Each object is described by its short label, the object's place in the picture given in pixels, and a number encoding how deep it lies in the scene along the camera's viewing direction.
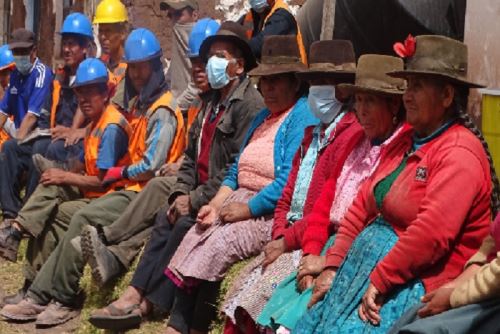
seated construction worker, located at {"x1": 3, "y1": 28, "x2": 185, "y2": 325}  12.03
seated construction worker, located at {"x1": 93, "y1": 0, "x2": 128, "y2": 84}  15.45
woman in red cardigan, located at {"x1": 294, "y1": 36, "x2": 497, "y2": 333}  6.72
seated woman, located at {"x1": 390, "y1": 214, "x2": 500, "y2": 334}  5.89
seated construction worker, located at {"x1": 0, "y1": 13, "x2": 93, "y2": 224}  14.85
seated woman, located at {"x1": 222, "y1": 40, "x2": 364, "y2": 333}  8.46
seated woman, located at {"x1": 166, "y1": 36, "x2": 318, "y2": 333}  9.59
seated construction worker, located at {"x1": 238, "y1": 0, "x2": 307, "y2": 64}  11.79
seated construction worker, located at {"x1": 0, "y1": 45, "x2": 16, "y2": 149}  18.38
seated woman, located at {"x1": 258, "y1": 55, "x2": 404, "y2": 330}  7.82
